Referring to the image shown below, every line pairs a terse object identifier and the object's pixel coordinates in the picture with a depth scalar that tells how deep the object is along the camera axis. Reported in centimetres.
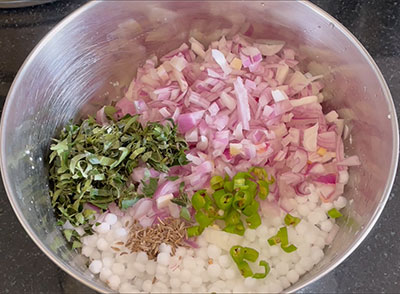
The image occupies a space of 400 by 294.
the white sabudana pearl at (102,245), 40
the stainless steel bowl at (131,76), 38
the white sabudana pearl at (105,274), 39
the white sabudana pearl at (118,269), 39
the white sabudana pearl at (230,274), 38
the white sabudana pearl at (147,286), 38
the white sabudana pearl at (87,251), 40
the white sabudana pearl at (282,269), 38
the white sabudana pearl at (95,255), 40
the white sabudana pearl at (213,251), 39
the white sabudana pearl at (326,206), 40
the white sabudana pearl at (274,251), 39
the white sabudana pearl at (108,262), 39
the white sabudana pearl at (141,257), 39
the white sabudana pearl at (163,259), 39
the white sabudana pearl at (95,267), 39
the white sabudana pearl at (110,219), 41
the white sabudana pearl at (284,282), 38
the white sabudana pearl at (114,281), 39
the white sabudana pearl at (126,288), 38
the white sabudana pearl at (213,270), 39
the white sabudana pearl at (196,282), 38
